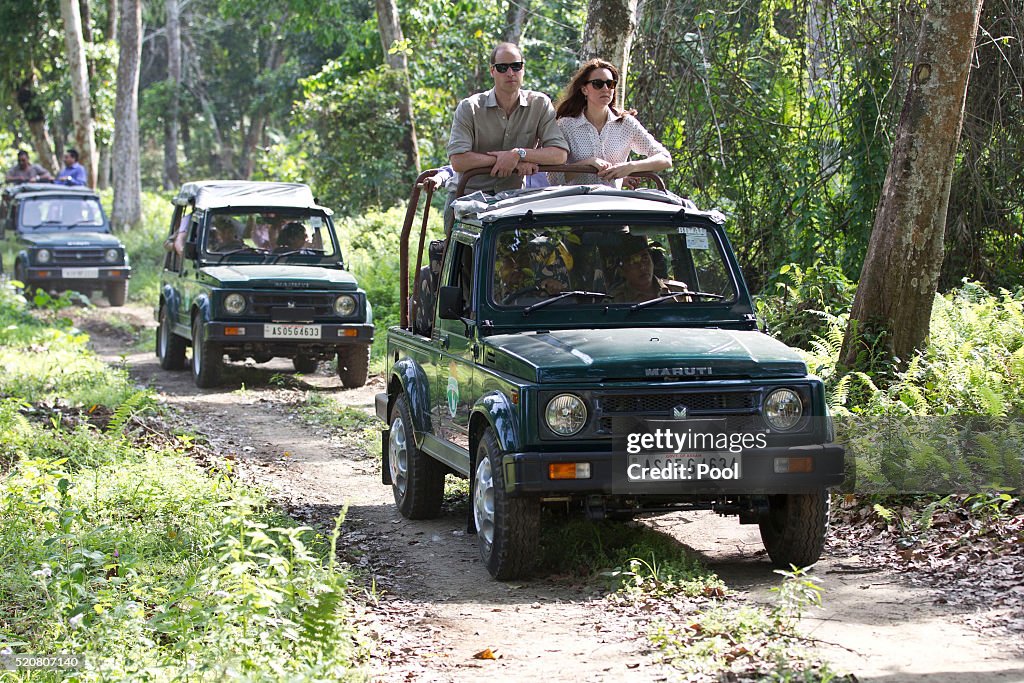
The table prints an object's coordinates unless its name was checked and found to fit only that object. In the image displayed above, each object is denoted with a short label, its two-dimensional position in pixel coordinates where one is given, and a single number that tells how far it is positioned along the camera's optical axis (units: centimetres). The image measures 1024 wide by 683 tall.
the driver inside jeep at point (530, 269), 1479
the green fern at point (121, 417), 1909
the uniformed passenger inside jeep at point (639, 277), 1487
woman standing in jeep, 1827
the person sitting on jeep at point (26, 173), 5371
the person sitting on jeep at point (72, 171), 5429
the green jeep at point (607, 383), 1273
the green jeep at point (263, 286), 2714
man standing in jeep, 1791
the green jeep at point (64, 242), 4366
